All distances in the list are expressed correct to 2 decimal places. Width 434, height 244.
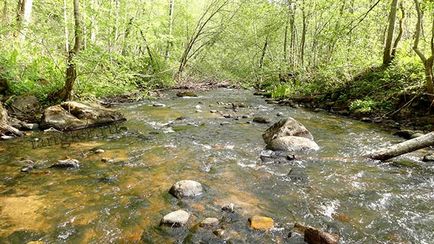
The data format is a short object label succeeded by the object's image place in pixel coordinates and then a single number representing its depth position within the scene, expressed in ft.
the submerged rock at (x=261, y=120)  34.43
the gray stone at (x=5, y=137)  24.37
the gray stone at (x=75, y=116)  28.63
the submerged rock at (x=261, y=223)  12.95
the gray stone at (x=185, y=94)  55.82
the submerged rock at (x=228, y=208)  14.32
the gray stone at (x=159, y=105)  43.46
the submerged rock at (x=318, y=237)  11.53
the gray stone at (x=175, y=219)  12.90
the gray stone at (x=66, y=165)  19.01
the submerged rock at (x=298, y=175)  18.16
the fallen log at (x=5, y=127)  25.41
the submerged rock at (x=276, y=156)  21.49
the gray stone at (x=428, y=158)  21.30
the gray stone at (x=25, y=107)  30.32
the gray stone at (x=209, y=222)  12.82
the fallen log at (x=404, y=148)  19.99
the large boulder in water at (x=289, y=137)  23.98
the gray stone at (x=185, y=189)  15.69
